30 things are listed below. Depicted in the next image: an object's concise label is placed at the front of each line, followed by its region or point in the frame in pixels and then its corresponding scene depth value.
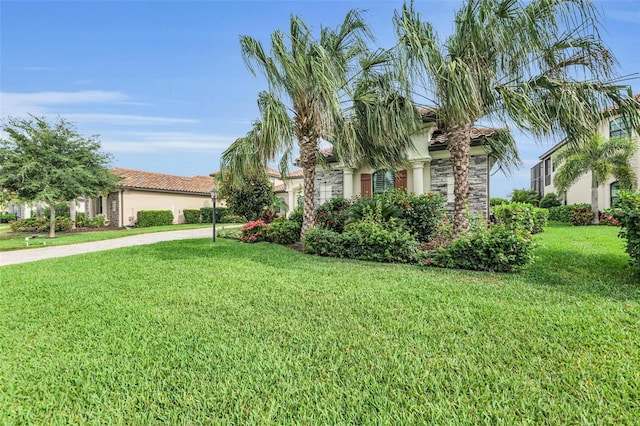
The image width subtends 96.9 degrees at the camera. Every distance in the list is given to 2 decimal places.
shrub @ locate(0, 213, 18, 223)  35.47
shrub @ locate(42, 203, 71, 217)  26.00
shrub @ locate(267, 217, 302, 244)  12.07
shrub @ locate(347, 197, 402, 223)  9.29
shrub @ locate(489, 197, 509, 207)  29.88
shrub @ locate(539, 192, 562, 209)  27.02
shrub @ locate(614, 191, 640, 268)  5.18
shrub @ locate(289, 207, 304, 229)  12.88
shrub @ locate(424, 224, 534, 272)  6.32
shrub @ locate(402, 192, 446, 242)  9.89
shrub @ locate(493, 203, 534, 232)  12.09
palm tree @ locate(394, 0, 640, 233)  6.55
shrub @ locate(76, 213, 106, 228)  21.80
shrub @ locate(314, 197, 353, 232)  11.36
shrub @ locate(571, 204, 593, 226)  18.69
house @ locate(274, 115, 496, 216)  11.38
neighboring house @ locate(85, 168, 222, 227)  22.66
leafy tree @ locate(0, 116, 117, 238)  15.18
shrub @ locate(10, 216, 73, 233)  20.17
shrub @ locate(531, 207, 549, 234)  14.40
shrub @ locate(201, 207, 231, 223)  26.55
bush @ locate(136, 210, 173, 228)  22.77
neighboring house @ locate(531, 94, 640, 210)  17.71
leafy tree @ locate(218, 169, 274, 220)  17.02
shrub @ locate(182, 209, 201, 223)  26.08
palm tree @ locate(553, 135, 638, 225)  17.00
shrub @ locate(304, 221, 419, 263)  7.86
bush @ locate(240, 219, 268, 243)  12.95
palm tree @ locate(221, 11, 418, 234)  8.48
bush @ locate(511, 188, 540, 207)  31.50
